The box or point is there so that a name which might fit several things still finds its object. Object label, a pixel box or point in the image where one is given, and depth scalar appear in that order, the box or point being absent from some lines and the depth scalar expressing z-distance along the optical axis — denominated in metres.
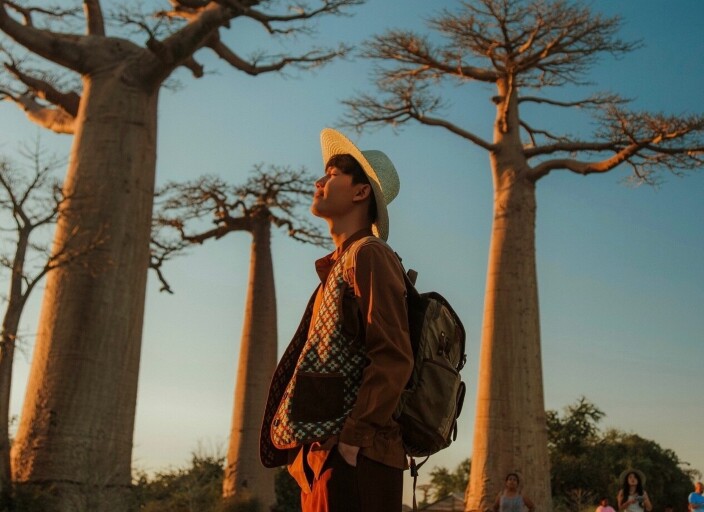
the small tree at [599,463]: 15.88
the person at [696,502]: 9.06
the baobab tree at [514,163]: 10.35
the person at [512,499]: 7.25
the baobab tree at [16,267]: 7.68
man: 1.90
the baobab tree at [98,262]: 7.92
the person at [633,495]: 7.87
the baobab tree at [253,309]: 13.26
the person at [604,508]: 8.64
